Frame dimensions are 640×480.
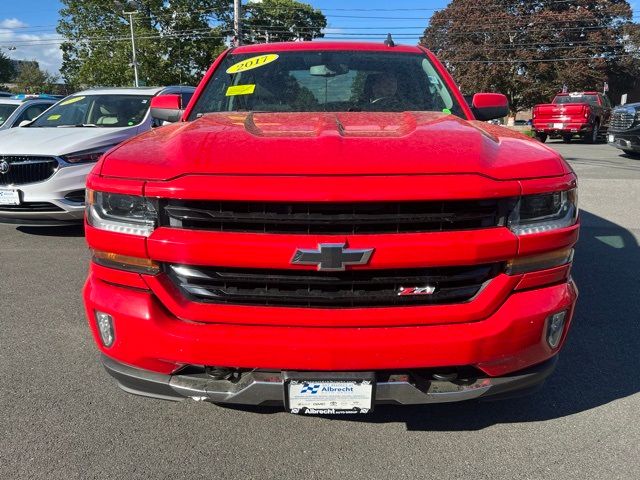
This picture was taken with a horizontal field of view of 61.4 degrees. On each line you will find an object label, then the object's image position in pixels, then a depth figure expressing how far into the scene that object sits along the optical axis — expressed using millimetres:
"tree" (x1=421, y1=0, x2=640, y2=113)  47000
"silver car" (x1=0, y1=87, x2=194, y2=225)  5883
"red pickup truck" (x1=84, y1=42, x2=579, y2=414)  2029
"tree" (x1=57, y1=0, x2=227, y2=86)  40909
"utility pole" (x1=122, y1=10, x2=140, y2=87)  38188
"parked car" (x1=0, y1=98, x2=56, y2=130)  10298
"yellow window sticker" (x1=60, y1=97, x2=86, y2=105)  8093
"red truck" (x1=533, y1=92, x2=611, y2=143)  19609
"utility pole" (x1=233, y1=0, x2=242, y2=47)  25078
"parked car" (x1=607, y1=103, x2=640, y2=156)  13273
